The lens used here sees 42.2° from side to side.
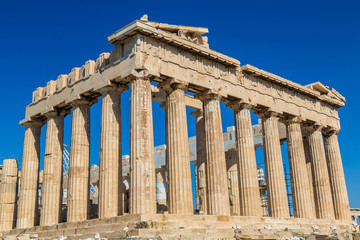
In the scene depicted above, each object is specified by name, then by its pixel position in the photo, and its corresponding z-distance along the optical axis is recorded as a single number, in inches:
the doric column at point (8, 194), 1227.9
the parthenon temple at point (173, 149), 904.9
